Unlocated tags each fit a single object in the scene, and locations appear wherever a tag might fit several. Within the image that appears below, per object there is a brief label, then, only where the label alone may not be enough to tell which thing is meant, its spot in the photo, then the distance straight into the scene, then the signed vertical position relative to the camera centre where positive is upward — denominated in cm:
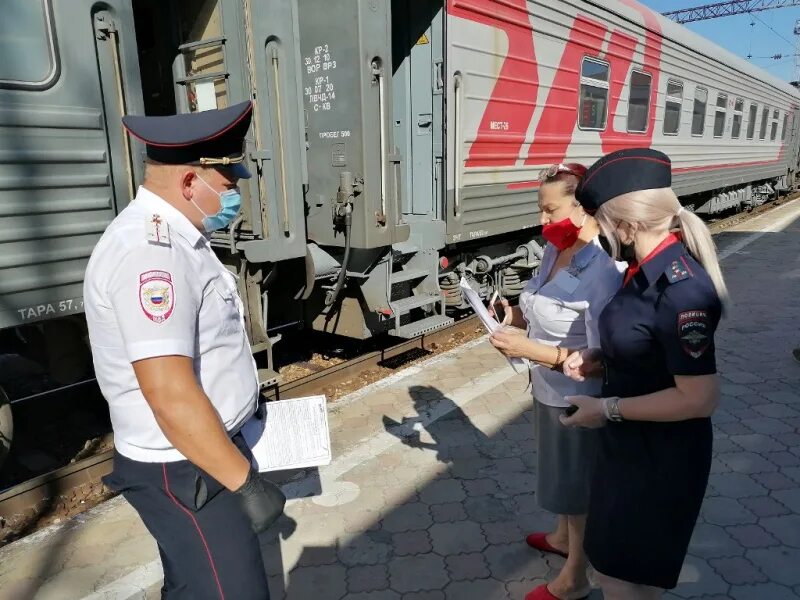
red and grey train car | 285 +2
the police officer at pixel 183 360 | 133 -50
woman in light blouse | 200 -66
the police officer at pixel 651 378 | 147 -60
